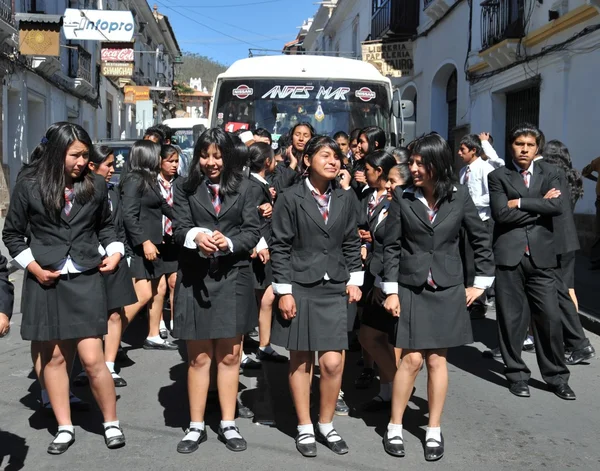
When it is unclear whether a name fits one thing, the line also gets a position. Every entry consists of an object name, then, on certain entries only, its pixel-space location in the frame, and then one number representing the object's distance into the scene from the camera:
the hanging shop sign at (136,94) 31.84
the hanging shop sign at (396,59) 23.55
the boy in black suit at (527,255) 5.36
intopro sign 18.89
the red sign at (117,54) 23.73
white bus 9.29
